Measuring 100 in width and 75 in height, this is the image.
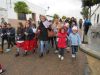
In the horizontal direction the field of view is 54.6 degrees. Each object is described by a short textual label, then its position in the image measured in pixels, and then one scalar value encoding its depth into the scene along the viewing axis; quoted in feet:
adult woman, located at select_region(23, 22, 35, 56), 14.95
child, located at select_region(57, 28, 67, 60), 13.40
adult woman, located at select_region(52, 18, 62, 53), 14.89
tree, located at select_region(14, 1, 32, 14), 47.70
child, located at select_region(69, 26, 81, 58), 13.03
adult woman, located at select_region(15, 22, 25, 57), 14.87
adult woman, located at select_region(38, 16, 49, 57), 14.26
